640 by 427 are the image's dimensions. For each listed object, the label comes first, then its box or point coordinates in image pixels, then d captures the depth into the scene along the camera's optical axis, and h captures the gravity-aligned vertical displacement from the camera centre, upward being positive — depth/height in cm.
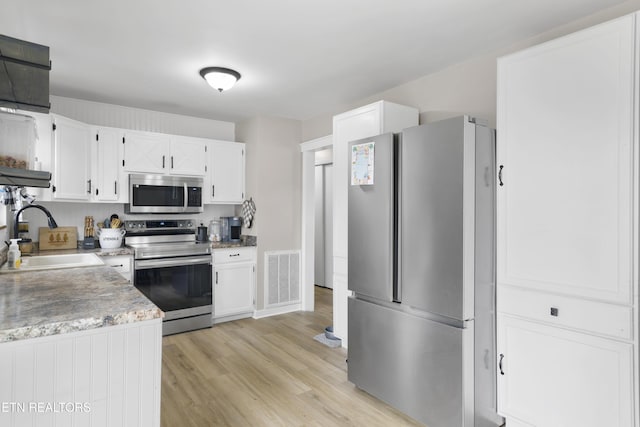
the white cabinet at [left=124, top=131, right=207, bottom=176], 387 +65
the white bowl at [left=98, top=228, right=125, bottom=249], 369 -28
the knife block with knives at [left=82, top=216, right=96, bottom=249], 377 -18
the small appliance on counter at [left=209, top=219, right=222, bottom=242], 462 -24
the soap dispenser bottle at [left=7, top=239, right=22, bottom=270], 234 -30
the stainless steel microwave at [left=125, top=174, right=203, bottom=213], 389 +20
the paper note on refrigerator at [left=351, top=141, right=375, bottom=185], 255 +35
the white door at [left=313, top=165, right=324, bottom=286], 625 -29
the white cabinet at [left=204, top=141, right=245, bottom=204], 439 +48
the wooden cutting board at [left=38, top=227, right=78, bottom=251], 361 -27
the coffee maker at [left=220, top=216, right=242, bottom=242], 462 -22
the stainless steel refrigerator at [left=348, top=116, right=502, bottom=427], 201 -38
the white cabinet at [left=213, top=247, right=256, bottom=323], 418 -85
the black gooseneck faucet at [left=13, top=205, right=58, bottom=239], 261 -11
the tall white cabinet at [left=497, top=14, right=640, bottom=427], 166 -10
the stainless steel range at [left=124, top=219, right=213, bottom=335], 370 -66
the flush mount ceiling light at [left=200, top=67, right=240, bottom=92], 296 +112
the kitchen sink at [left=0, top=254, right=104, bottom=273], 278 -39
